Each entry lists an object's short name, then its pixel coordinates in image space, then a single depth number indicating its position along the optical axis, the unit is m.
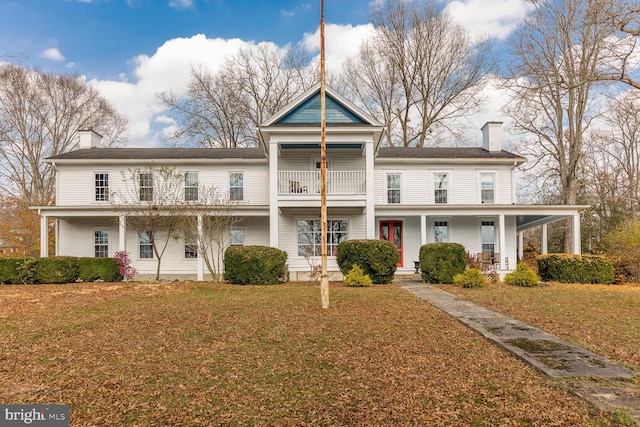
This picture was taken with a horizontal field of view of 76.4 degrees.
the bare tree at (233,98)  33.34
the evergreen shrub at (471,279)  14.03
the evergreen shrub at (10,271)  15.50
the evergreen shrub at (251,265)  15.02
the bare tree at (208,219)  16.88
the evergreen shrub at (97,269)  16.38
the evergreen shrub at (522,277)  14.83
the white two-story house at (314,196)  17.86
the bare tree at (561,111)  21.66
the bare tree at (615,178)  26.33
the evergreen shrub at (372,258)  14.84
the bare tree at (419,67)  31.12
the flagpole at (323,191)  9.66
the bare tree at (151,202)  16.77
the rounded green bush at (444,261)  14.90
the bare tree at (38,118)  30.31
